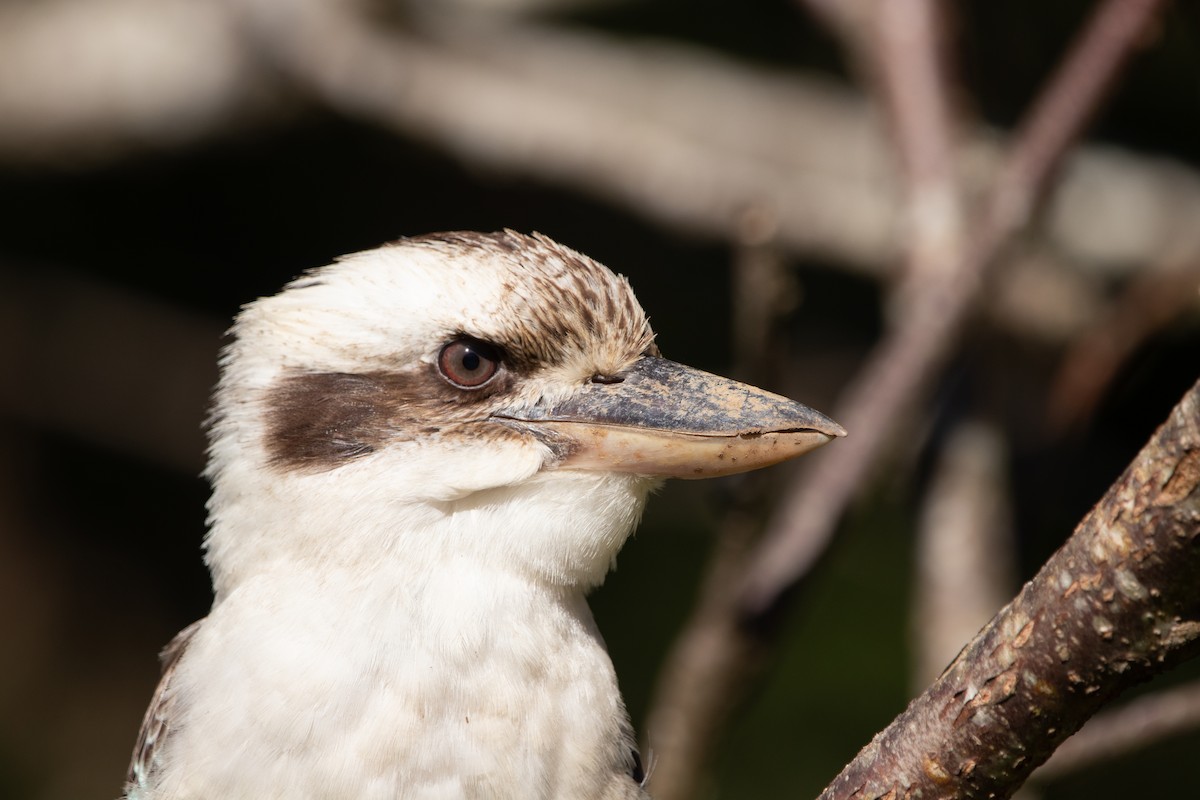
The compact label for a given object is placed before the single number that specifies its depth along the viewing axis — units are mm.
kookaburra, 4059
